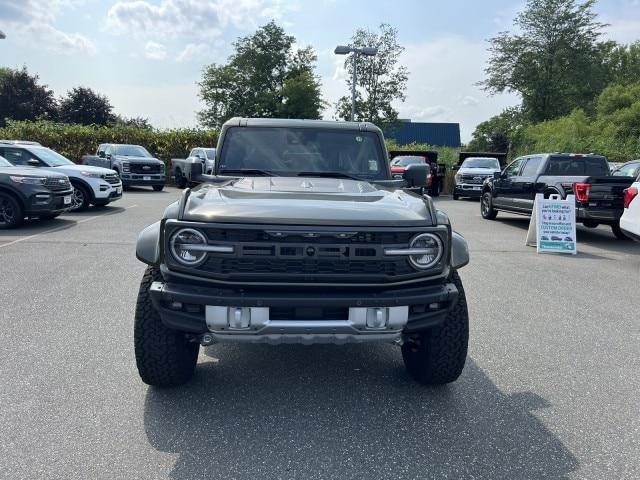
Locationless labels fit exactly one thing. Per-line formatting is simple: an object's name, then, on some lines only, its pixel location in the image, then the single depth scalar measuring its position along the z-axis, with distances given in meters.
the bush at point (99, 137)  27.44
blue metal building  65.88
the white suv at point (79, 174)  12.56
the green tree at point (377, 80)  34.47
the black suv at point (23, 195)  10.56
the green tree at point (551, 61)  43.75
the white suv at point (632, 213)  7.78
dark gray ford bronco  2.94
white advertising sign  9.62
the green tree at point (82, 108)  49.75
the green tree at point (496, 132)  47.69
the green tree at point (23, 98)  50.97
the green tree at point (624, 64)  47.25
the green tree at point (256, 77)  57.41
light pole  20.81
